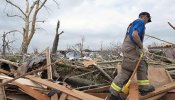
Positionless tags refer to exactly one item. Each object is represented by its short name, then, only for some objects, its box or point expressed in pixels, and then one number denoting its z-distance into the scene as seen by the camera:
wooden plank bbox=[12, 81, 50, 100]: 2.13
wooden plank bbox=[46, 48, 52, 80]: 2.44
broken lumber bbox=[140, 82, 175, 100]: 2.01
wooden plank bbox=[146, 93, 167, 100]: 2.05
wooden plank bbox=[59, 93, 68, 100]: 2.07
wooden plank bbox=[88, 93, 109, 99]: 2.23
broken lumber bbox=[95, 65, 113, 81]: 2.50
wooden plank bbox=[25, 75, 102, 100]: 1.98
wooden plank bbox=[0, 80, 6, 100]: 2.20
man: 1.92
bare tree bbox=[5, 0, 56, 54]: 8.69
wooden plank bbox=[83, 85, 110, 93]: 2.31
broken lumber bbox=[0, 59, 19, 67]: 2.76
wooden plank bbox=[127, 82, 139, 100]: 1.88
